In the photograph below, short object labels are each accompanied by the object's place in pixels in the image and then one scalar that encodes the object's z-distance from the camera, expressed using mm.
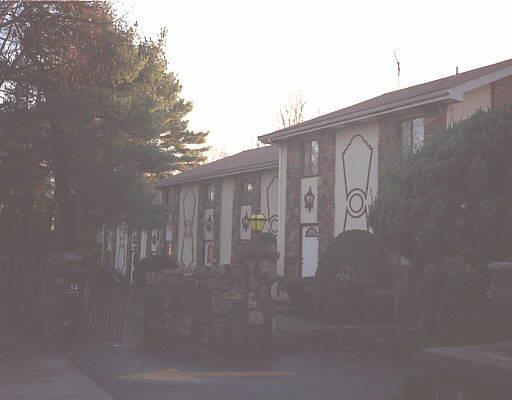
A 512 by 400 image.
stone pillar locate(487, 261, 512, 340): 4633
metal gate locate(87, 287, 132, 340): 12758
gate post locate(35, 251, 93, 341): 12273
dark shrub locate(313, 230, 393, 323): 14398
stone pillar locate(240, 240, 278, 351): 11078
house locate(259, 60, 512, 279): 15844
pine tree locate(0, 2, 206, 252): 15453
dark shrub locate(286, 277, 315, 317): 17281
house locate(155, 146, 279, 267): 24828
